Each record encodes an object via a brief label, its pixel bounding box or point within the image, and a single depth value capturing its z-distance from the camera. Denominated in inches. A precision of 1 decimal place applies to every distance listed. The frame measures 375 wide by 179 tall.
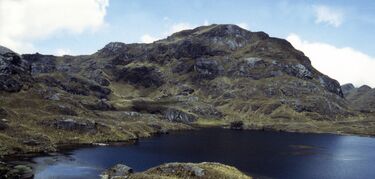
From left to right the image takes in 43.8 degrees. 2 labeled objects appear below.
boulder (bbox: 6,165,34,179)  4377.5
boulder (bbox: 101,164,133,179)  4667.8
